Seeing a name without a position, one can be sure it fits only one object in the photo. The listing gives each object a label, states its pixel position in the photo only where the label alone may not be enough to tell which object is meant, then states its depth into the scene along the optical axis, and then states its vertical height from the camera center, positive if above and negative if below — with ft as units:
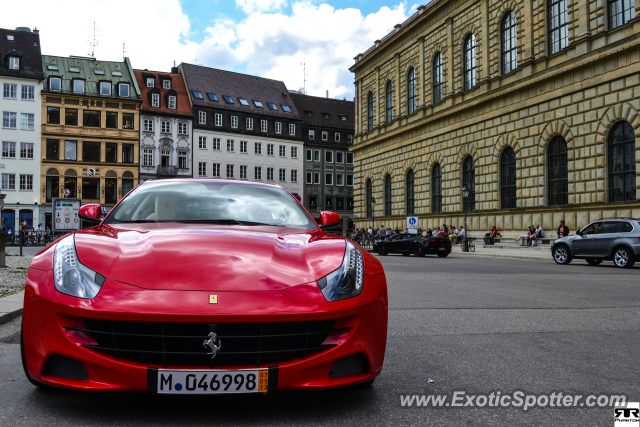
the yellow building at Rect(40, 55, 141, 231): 179.52 +29.82
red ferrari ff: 8.98 -1.50
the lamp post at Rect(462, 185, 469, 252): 104.95 -3.63
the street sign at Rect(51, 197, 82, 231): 69.92 +0.97
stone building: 89.15 +21.61
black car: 90.84 -3.75
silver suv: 59.11 -2.34
